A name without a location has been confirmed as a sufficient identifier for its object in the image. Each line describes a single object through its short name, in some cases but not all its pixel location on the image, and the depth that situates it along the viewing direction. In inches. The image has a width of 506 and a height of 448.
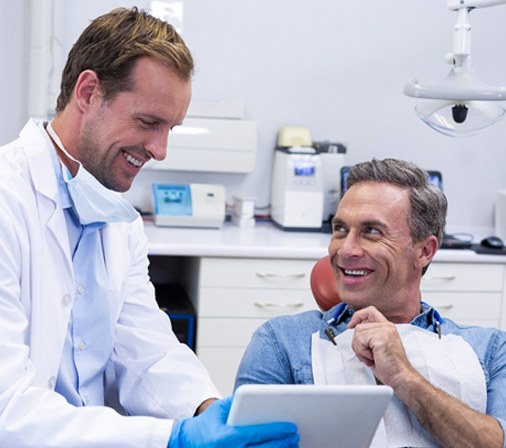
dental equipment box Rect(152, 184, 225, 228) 151.1
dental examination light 108.0
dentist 63.6
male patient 73.0
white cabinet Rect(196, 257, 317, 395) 138.8
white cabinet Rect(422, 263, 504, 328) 143.9
